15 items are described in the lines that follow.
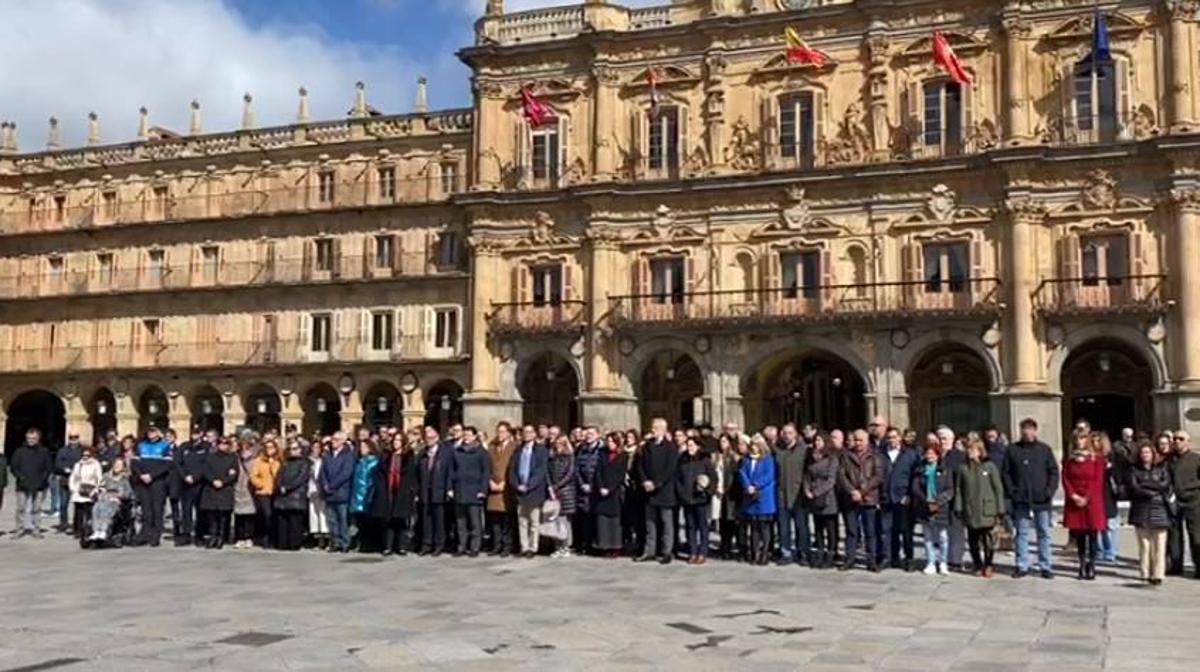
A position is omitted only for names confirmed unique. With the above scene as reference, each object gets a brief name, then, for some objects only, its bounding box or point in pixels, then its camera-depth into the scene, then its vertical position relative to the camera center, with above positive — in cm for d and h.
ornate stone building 3141 +548
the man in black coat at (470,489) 1745 -89
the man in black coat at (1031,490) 1498 -77
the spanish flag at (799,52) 3284 +1020
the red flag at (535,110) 3612 +934
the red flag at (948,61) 3175 +955
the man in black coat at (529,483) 1717 -78
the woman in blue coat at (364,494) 1803 -99
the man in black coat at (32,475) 2039 -82
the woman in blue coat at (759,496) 1636 -91
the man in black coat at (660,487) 1667 -81
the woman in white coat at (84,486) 1916 -94
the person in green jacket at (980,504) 1495 -92
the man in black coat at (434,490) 1761 -91
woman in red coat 1466 -89
